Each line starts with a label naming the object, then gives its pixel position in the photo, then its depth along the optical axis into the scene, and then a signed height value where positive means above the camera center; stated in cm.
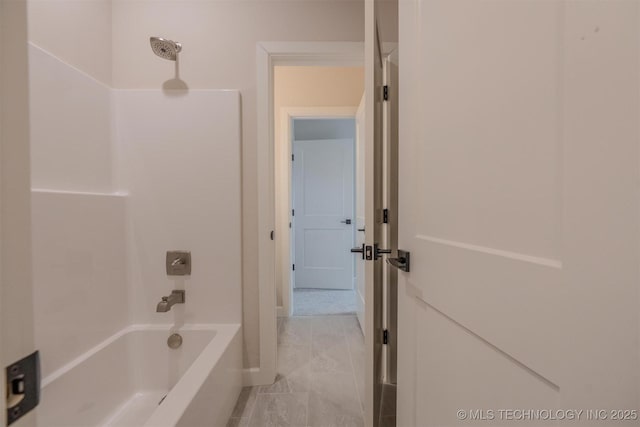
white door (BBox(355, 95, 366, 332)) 220 +7
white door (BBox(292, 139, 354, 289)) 342 -7
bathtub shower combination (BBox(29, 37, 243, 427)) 113 -19
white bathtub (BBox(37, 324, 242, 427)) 101 -84
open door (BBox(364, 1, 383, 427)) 97 +1
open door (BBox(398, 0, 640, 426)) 34 -1
